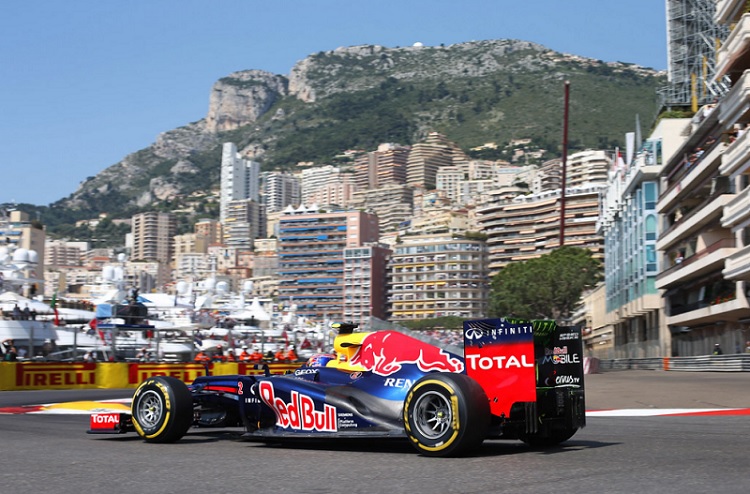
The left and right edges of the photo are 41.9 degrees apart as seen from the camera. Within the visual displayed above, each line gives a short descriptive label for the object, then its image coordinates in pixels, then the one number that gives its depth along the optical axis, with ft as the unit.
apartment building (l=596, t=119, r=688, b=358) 213.87
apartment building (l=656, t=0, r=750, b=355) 140.77
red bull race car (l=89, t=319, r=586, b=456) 29.55
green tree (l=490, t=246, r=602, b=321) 307.37
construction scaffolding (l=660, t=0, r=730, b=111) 253.44
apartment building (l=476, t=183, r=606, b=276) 643.04
